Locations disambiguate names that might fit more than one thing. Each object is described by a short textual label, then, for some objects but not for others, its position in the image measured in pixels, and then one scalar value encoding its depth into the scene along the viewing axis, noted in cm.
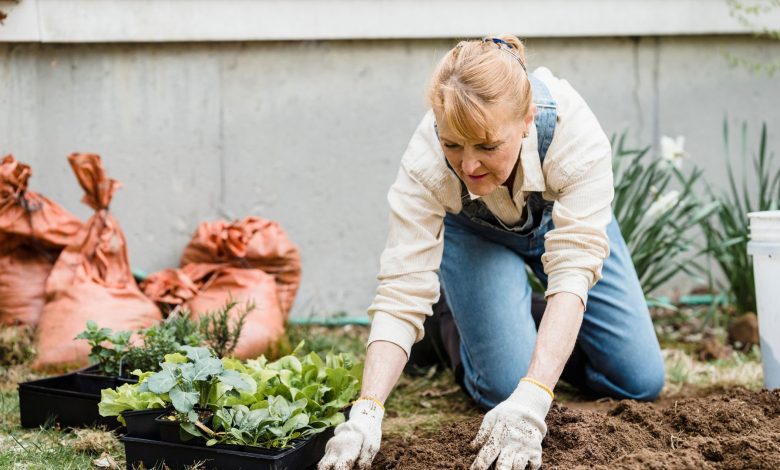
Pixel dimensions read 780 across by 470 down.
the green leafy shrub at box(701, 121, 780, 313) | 362
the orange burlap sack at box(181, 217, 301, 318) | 353
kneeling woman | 200
